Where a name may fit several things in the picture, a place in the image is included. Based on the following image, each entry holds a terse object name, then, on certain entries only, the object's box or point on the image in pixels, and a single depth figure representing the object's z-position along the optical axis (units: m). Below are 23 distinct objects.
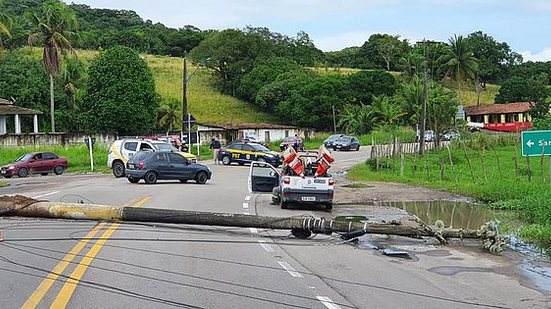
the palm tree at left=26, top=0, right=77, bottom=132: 62.62
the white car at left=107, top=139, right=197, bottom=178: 37.97
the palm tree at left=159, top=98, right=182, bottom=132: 78.25
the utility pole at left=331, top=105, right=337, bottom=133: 86.36
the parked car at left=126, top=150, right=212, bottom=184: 31.66
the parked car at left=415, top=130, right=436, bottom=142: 65.65
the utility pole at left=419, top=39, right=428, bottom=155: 51.74
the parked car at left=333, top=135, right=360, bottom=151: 67.50
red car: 43.34
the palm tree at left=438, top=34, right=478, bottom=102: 98.25
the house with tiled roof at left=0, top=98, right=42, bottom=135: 61.45
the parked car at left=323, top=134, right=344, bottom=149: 68.38
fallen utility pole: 14.34
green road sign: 21.69
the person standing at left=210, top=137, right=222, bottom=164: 52.25
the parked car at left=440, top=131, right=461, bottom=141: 67.34
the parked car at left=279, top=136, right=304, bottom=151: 62.86
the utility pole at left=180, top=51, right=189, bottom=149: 55.73
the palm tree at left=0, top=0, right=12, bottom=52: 36.87
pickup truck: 21.28
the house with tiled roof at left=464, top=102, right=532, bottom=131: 96.85
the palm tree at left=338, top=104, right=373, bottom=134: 82.75
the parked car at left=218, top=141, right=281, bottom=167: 48.53
